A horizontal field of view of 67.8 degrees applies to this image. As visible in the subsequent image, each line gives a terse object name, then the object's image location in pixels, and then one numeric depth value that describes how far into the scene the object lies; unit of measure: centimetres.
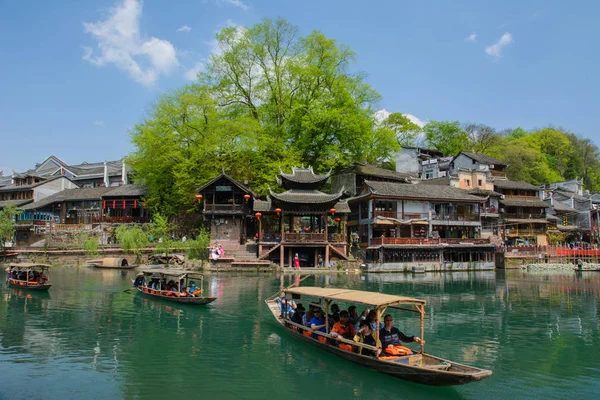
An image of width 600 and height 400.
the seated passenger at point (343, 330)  1270
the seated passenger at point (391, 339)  1127
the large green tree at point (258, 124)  4475
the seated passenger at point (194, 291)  2147
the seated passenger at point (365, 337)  1173
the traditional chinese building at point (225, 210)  4134
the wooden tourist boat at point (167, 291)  2088
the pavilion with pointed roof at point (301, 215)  3988
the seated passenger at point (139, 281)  2458
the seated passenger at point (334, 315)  1373
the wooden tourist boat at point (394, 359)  977
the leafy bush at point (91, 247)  4306
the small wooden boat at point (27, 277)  2541
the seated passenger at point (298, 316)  1511
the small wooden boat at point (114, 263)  3978
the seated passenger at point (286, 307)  1618
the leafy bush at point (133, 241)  4162
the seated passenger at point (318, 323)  1363
